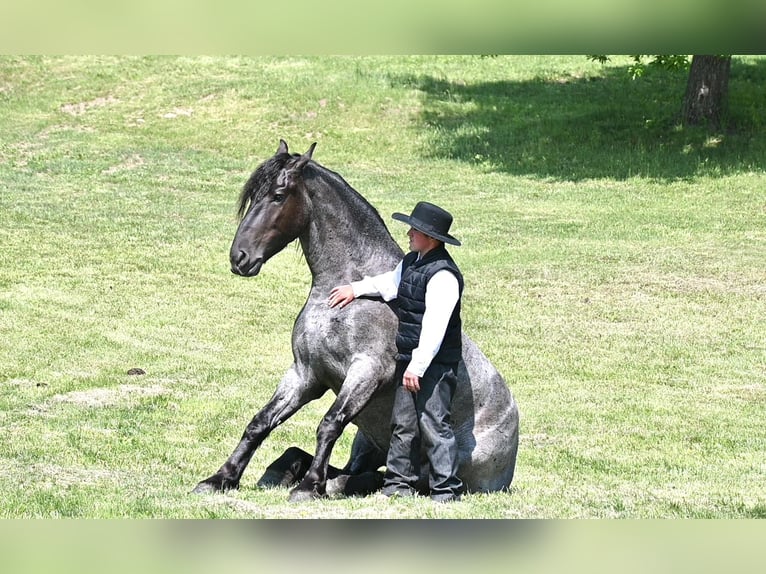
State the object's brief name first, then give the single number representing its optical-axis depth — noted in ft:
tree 183.83
